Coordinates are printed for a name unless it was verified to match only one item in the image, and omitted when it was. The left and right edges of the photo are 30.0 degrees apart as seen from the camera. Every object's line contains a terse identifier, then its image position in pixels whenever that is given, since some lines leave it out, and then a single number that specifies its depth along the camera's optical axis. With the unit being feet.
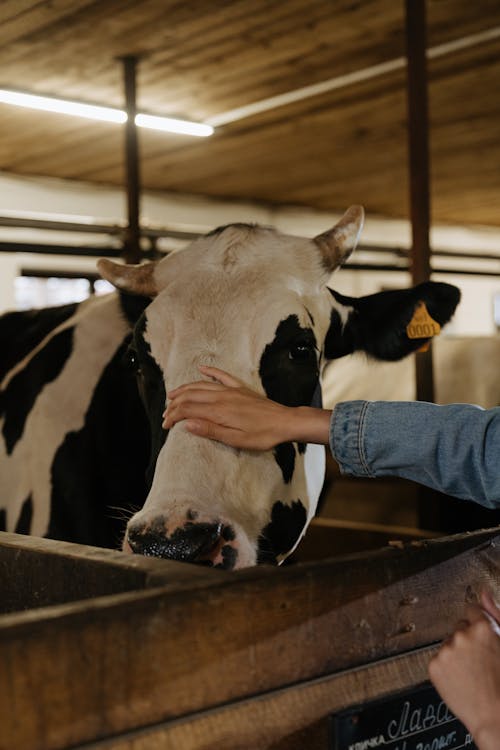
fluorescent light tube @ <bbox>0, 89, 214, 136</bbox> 15.20
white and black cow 5.25
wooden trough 2.13
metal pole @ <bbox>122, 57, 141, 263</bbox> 13.69
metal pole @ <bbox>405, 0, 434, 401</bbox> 10.95
